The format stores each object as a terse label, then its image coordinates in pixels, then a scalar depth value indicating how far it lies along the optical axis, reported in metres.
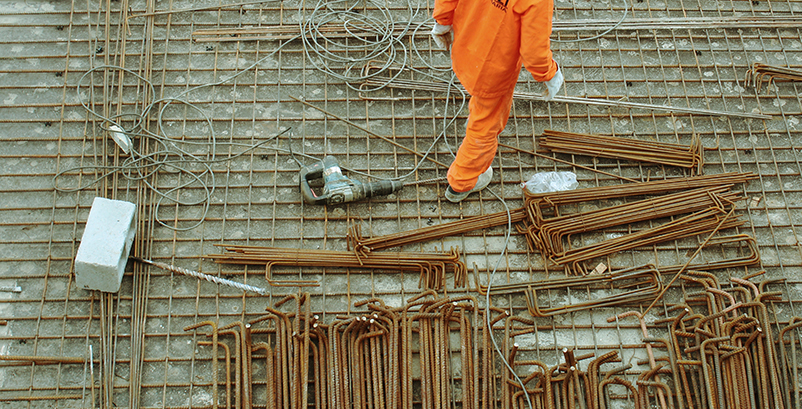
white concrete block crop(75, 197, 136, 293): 4.68
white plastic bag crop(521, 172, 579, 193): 5.45
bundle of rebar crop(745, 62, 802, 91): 6.02
